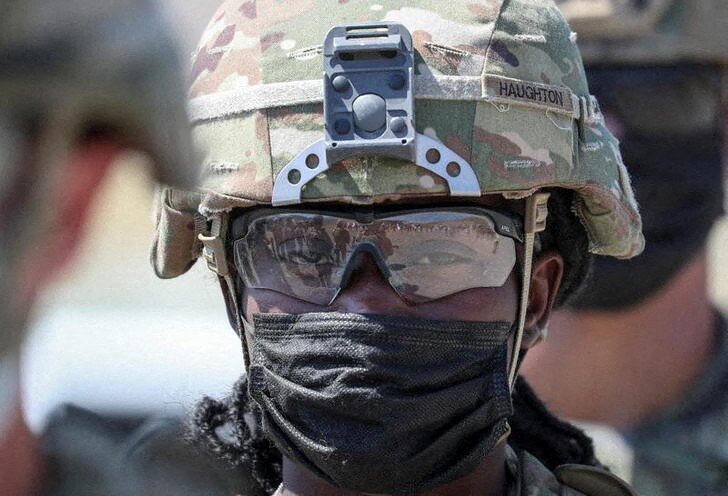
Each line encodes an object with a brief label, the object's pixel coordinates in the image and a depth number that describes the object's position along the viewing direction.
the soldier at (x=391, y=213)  4.33
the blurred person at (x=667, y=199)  10.36
